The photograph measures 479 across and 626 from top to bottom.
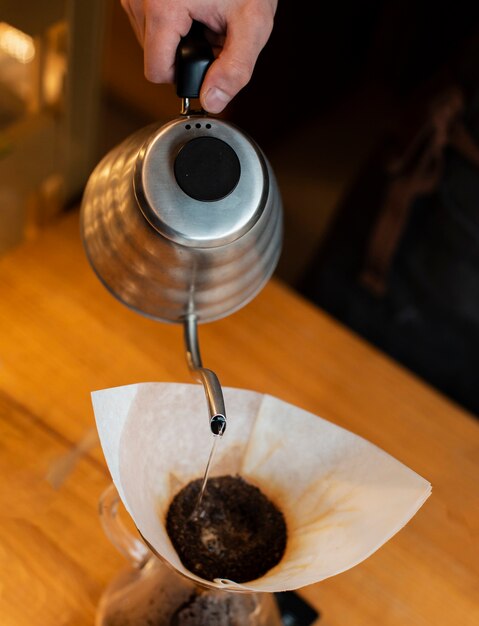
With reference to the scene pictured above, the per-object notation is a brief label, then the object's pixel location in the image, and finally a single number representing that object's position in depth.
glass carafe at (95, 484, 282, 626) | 0.59
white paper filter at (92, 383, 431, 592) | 0.54
